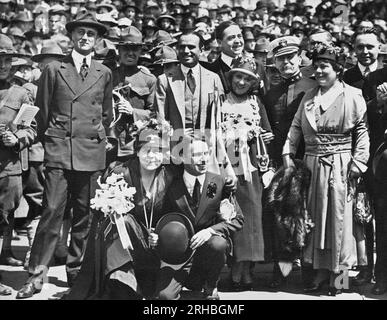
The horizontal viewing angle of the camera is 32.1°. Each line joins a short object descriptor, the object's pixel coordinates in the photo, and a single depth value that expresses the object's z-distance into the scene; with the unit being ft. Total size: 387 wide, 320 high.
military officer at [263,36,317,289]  21.38
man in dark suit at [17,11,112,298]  19.79
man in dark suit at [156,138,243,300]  18.28
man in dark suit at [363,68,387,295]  19.85
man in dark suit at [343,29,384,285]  20.67
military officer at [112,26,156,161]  22.36
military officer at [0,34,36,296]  20.30
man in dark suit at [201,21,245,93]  23.53
